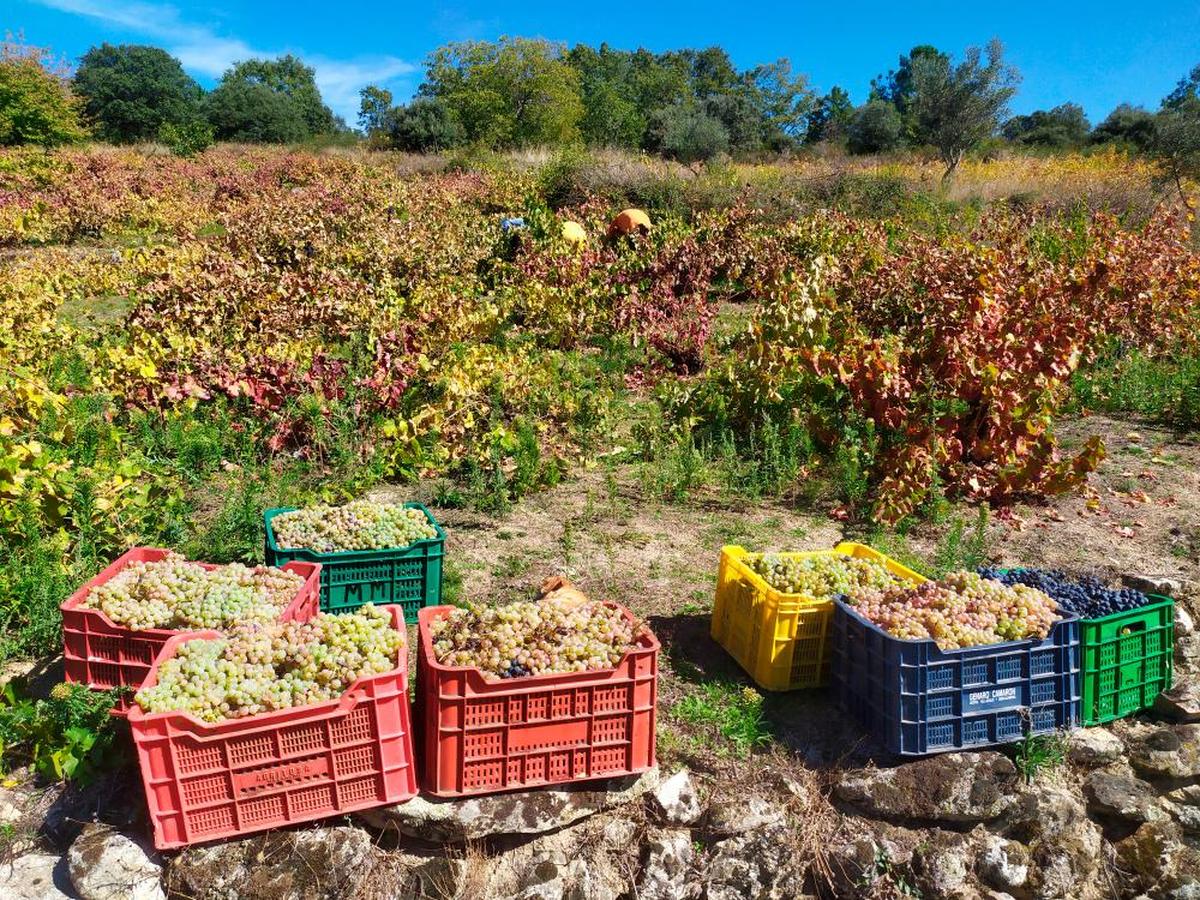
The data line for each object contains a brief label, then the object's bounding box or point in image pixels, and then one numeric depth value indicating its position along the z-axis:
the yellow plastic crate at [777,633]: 3.57
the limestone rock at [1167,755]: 3.58
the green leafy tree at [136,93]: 48.99
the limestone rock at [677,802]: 3.21
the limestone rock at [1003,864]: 3.30
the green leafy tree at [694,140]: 27.41
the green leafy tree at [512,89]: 38.66
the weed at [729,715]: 3.43
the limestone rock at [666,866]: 3.12
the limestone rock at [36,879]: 2.84
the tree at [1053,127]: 42.56
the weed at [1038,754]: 3.38
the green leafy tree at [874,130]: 41.53
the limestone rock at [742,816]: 3.20
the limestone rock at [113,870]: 2.79
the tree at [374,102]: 57.56
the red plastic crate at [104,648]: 3.20
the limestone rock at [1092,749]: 3.53
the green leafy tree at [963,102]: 21.52
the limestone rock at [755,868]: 3.16
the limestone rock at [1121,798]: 3.46
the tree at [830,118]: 49.88
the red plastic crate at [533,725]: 2.86
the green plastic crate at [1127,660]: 3.50
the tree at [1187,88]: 35.07
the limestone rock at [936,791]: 3.28
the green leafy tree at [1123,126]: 34.33
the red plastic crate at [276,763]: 2.63
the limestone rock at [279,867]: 2.81
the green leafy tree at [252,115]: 45.78
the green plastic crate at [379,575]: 3.87
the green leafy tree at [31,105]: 25.98
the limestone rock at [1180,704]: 3.73
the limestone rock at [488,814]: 2.99
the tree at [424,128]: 32.16
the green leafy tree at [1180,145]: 17.45
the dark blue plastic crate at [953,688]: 3.19
